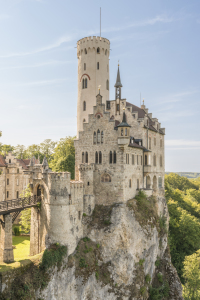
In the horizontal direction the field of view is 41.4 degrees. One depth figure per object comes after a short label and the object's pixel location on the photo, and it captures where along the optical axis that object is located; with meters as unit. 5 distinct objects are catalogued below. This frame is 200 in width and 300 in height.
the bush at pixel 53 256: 30.05
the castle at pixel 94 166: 32.81
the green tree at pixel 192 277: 46.34
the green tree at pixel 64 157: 56.50
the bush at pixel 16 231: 48.95
